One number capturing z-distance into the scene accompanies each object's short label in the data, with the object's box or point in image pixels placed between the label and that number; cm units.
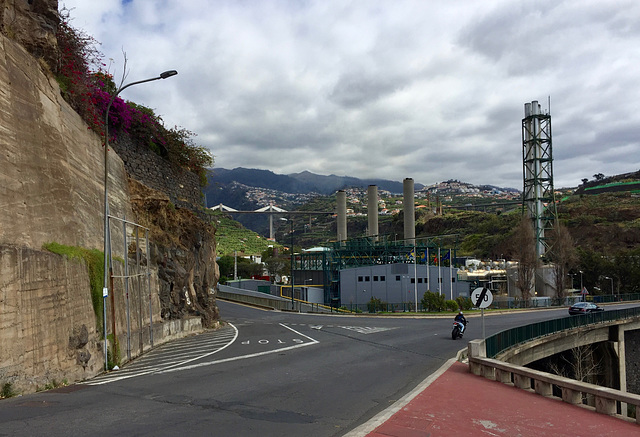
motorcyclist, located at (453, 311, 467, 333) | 2469
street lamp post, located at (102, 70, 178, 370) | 1466
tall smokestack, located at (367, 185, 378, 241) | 8812
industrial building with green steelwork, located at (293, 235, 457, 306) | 7156
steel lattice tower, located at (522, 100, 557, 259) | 7475
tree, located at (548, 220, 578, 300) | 6569
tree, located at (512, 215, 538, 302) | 6438
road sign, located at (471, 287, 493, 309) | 1497
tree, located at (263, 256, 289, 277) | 10408
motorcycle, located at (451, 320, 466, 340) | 2433
